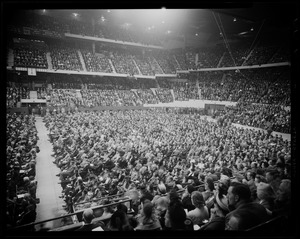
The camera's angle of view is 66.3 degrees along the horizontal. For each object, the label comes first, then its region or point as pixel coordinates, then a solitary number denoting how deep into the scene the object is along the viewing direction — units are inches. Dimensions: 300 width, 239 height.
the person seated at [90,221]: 134.9
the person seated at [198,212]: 132.7
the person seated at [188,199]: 146.3
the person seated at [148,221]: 123.3
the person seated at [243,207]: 113.6
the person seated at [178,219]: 120.3
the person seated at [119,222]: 126.3
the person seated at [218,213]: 116.3
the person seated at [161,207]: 141.2
